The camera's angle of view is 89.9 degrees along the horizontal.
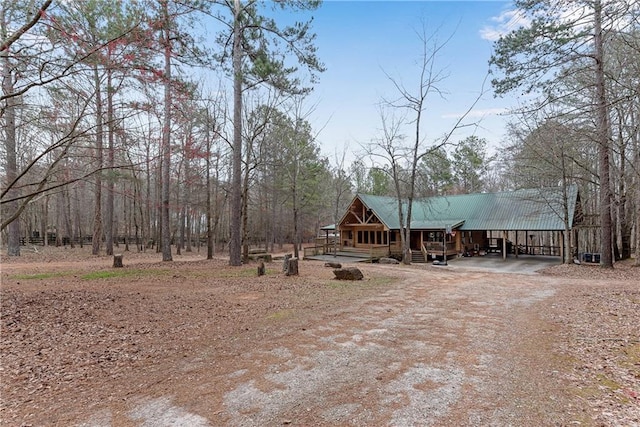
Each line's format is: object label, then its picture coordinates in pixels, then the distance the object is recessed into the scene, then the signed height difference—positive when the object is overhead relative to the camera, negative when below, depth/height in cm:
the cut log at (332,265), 1401 -185
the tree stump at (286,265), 1127 -145
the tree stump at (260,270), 1109 -158
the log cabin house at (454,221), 1973 -2
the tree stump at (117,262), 1253 -136
